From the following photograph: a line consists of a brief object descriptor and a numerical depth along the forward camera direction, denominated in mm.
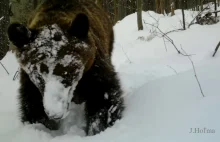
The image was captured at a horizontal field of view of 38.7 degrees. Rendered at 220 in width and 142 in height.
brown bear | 2838
